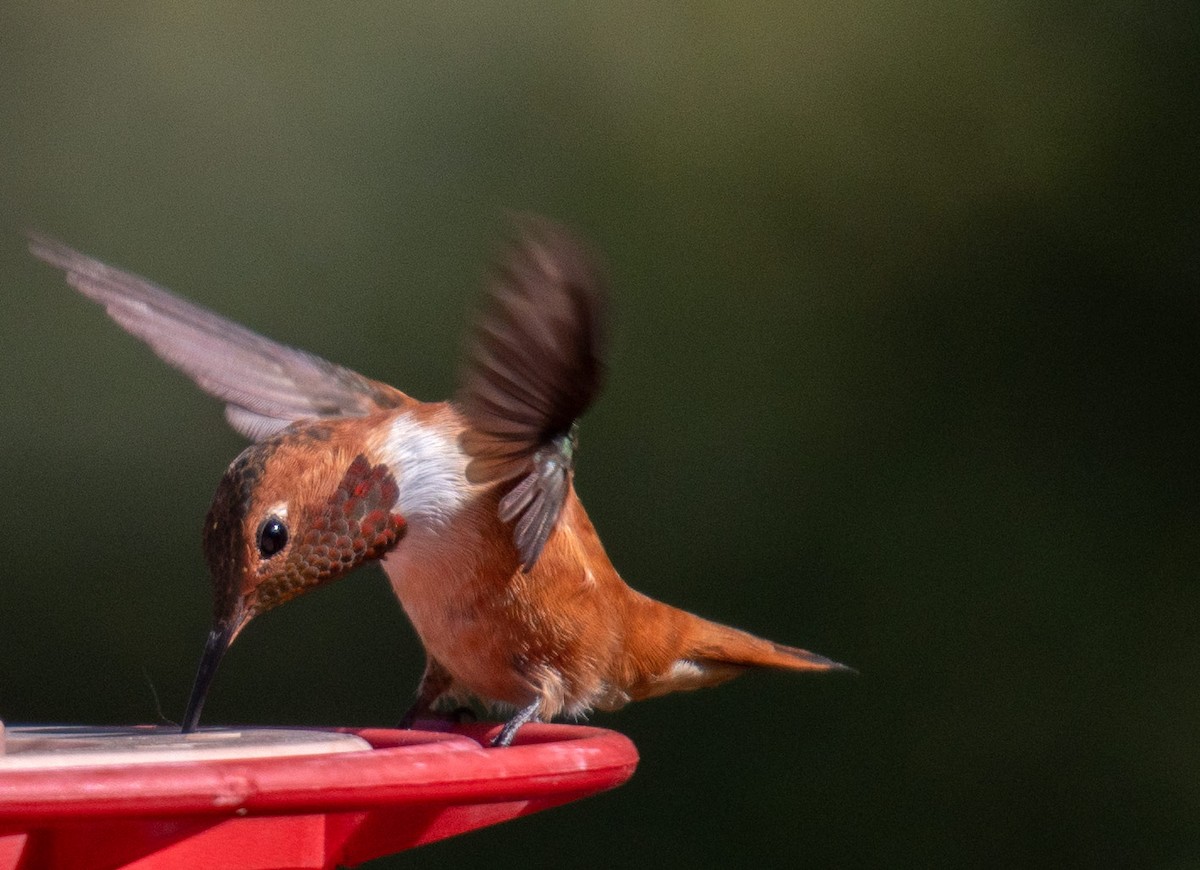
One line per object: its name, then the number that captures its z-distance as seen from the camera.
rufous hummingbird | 2.65
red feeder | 2.59
